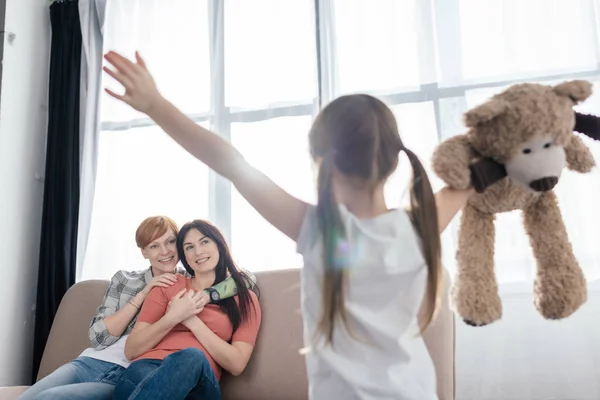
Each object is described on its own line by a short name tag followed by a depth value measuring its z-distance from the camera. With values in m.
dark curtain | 2.85
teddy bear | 0.89
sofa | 1.81
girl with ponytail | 0.93
